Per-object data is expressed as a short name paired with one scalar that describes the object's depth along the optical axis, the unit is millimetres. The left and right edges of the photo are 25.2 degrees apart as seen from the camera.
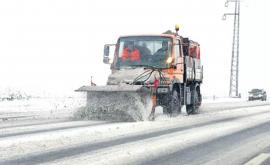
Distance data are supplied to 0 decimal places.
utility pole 54922
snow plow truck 16547
